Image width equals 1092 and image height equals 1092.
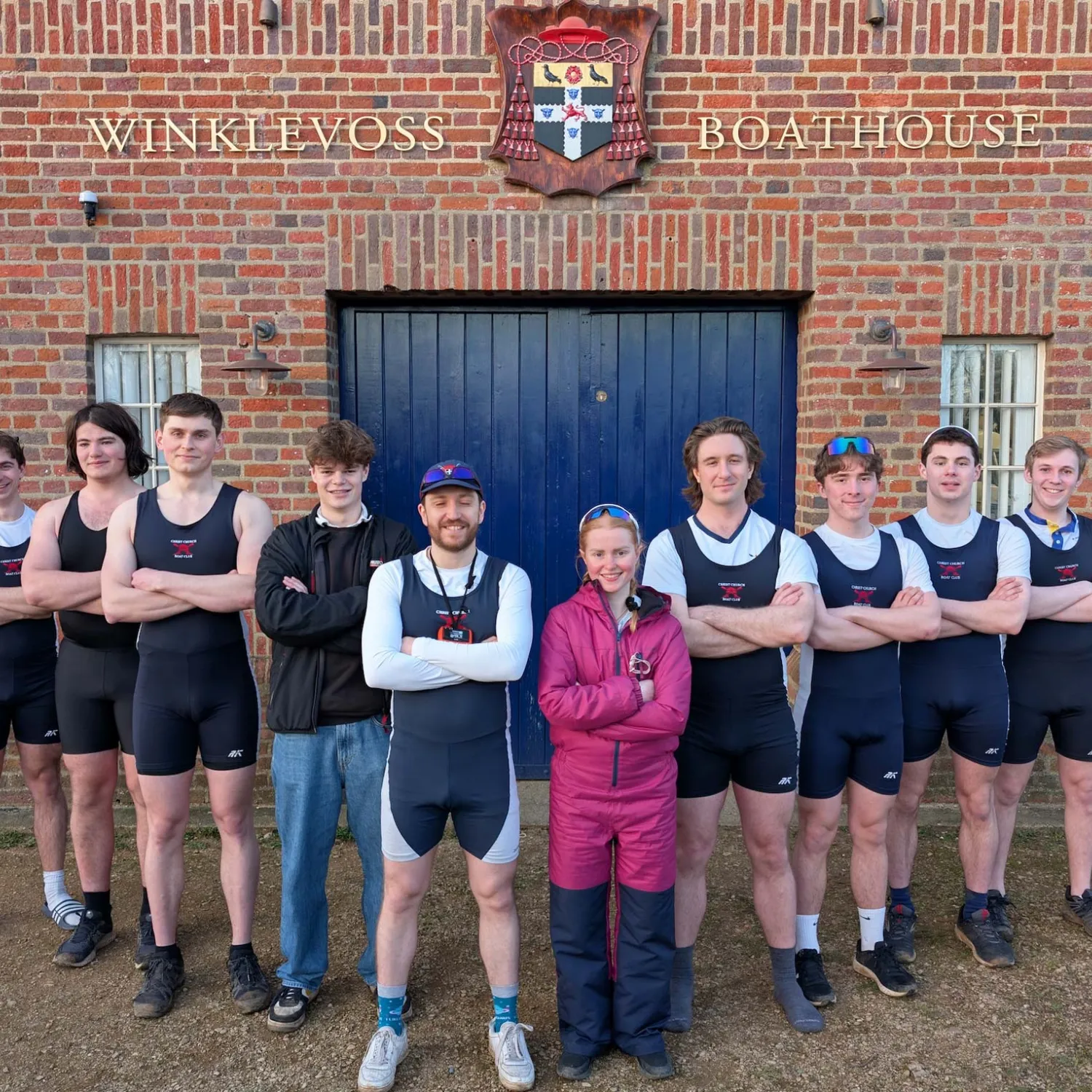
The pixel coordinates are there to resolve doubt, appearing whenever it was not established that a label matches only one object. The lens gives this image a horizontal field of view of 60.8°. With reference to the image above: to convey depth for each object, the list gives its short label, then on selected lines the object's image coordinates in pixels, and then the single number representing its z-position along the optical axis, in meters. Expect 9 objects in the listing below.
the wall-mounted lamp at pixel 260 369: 4.70
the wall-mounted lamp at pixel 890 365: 4.66
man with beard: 2.92
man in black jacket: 3.18
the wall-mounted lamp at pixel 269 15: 4.64
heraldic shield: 4.66
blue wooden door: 5.09
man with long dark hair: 3.59
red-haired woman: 2.94
